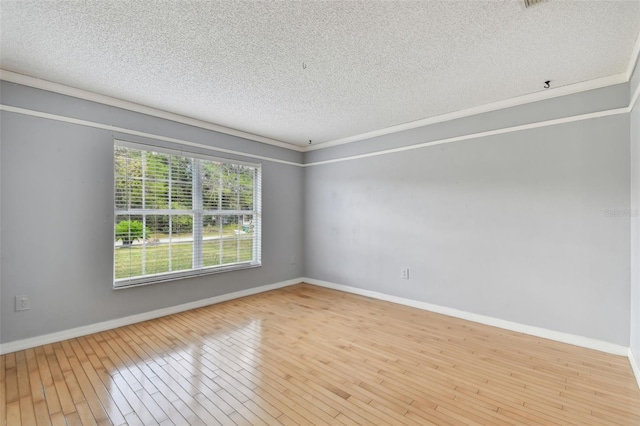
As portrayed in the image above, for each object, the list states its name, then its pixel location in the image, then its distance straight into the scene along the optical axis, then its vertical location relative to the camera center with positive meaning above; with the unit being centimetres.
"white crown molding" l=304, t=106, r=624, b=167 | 271 +95
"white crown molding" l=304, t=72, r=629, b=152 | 269 +125
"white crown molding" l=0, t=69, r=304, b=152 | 265 +124
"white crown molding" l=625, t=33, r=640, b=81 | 214 +126
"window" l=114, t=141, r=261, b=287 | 329 -2
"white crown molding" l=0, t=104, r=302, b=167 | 267 +95
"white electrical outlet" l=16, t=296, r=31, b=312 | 263 -84
